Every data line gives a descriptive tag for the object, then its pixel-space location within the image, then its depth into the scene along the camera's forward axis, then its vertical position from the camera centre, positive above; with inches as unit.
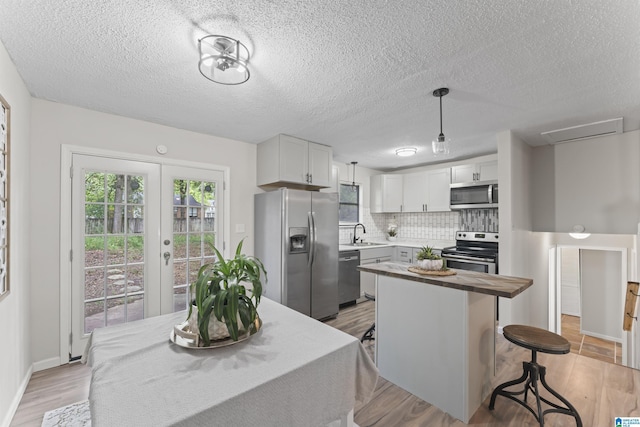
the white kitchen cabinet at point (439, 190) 183.0 +15.8
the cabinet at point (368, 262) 177.5 -30.4
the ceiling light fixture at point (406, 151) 154.5 +34.9
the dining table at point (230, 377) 34.9 -23.3
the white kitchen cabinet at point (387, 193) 209.9 +16.0
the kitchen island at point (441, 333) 74.7 -34.7
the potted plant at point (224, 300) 47.9 -14.8
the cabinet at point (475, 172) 160.6 +25.1
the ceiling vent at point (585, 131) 115.3 +36.4
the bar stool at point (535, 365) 71.1 -41.7
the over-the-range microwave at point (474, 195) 158.4 +11.3
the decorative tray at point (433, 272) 84.6 -17.7
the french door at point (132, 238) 106.3 -9.2
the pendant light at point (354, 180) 208.7 +25.7
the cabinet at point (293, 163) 138.6 +27.0
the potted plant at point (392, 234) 219.1 -15.2
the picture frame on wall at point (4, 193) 68.4 +5.9
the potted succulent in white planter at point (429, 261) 87.9 -14.7
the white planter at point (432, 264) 87.7 -15.5
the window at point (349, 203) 206.5 +8.6
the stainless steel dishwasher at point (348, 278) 165.9 -37.7
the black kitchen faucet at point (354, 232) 203.9 -12.9
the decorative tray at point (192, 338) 48.4 -22.0
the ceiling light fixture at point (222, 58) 64.6 +36.2
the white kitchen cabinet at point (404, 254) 186.4 -26.9
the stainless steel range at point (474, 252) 149.1 -21.5
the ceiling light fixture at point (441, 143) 87.4 +22.1
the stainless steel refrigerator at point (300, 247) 135.0 -16.3
